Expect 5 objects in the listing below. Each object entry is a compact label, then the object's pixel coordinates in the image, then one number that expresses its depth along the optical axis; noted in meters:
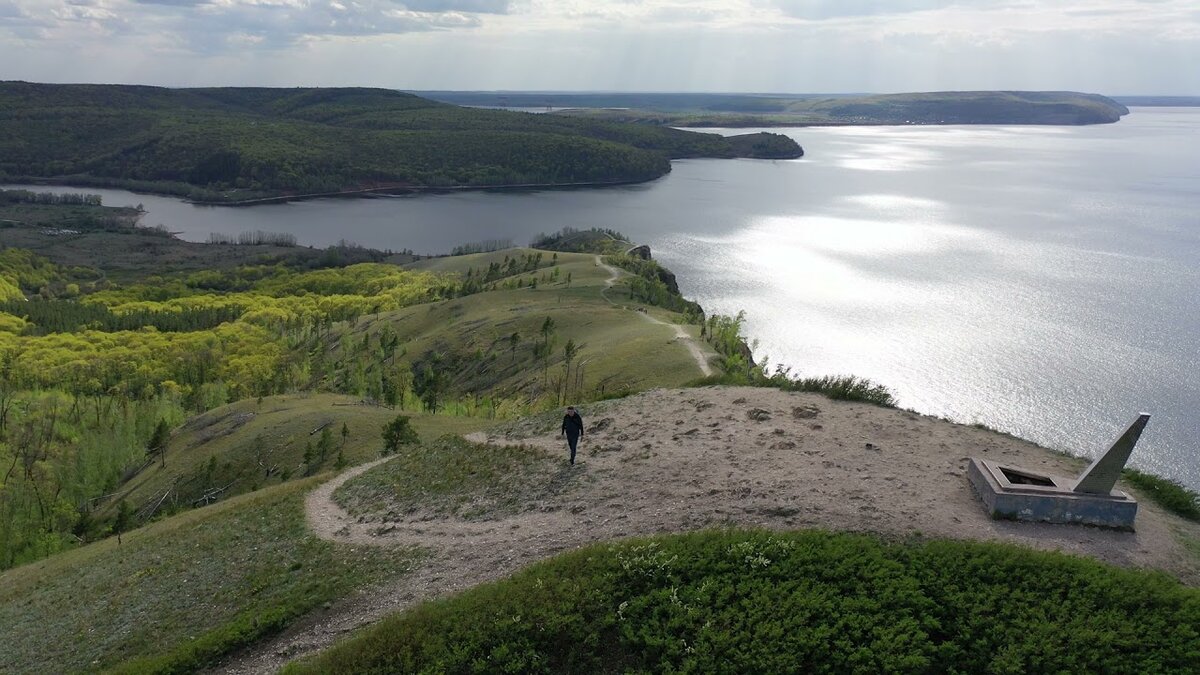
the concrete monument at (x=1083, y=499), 20.86
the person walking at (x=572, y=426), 27.06
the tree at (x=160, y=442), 52.09
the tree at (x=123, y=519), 40.15
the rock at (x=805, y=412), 29.19
